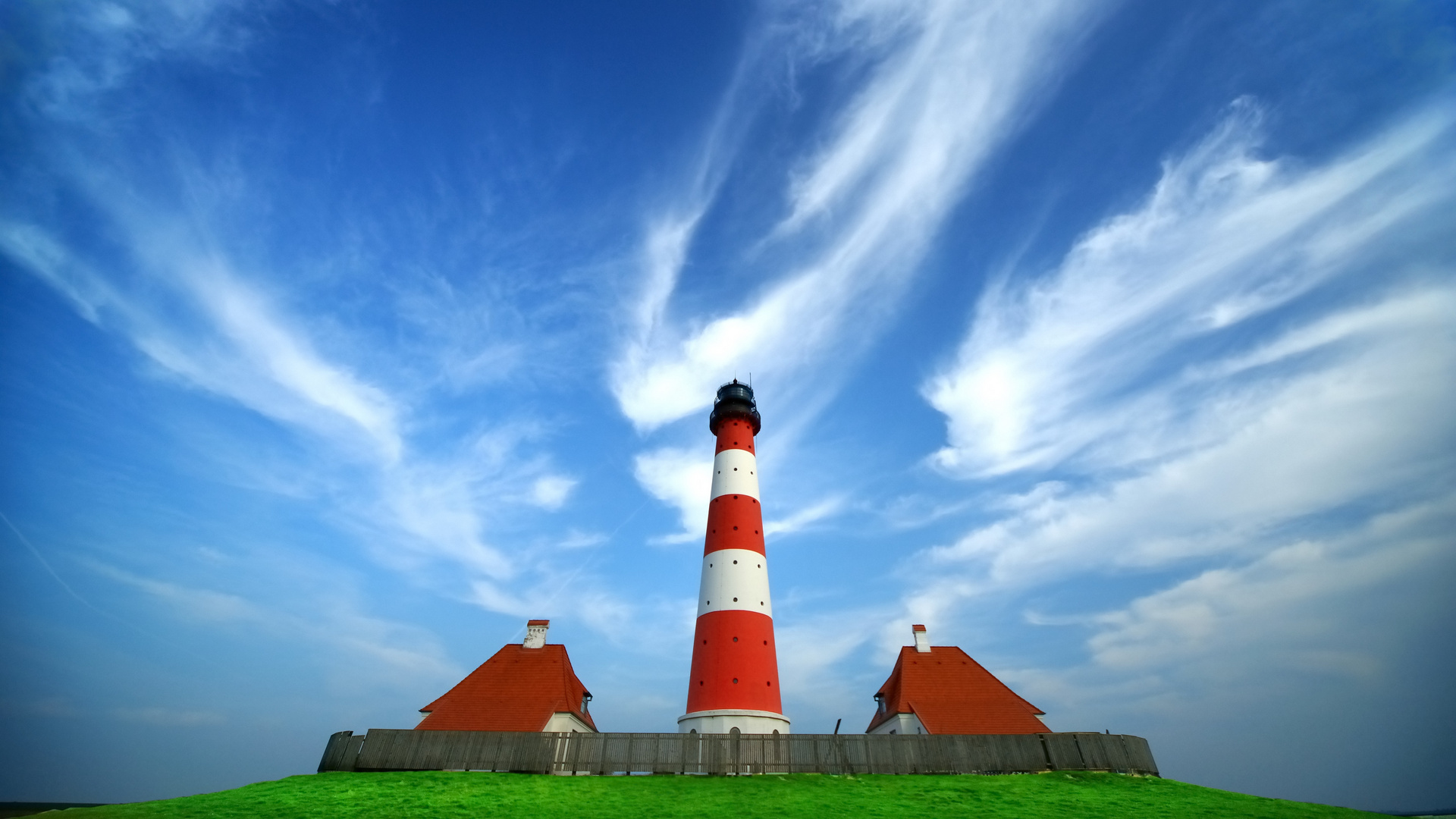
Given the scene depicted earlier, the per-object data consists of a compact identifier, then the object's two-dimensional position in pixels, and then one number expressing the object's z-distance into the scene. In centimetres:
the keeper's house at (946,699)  3269
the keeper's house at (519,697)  3016
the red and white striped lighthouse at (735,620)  2881
